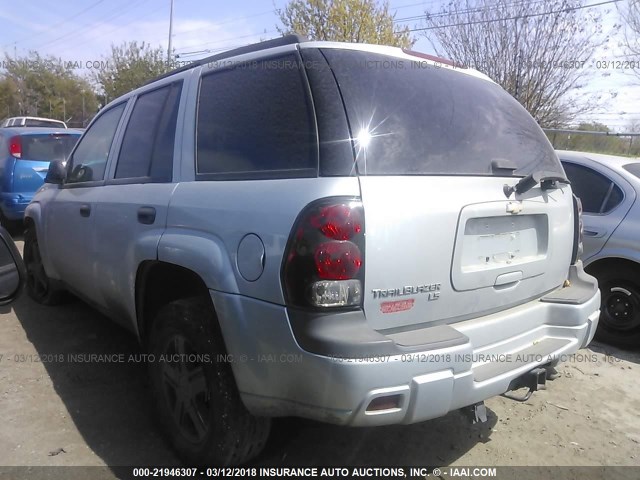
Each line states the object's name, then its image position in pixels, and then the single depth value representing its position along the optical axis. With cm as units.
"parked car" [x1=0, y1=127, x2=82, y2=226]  744
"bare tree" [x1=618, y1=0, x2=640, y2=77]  1345
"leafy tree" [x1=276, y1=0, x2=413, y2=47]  1744
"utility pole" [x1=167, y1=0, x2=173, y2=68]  3206
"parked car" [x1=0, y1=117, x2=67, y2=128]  1896
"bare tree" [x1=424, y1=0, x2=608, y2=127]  1247
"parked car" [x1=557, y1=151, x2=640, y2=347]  426
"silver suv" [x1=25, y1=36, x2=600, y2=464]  190
